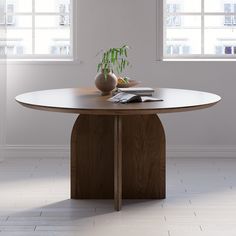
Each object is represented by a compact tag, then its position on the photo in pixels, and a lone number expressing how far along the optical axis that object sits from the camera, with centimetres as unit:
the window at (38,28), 653
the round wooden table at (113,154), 485
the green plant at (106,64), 495
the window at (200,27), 653
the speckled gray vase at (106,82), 493
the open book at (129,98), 443
